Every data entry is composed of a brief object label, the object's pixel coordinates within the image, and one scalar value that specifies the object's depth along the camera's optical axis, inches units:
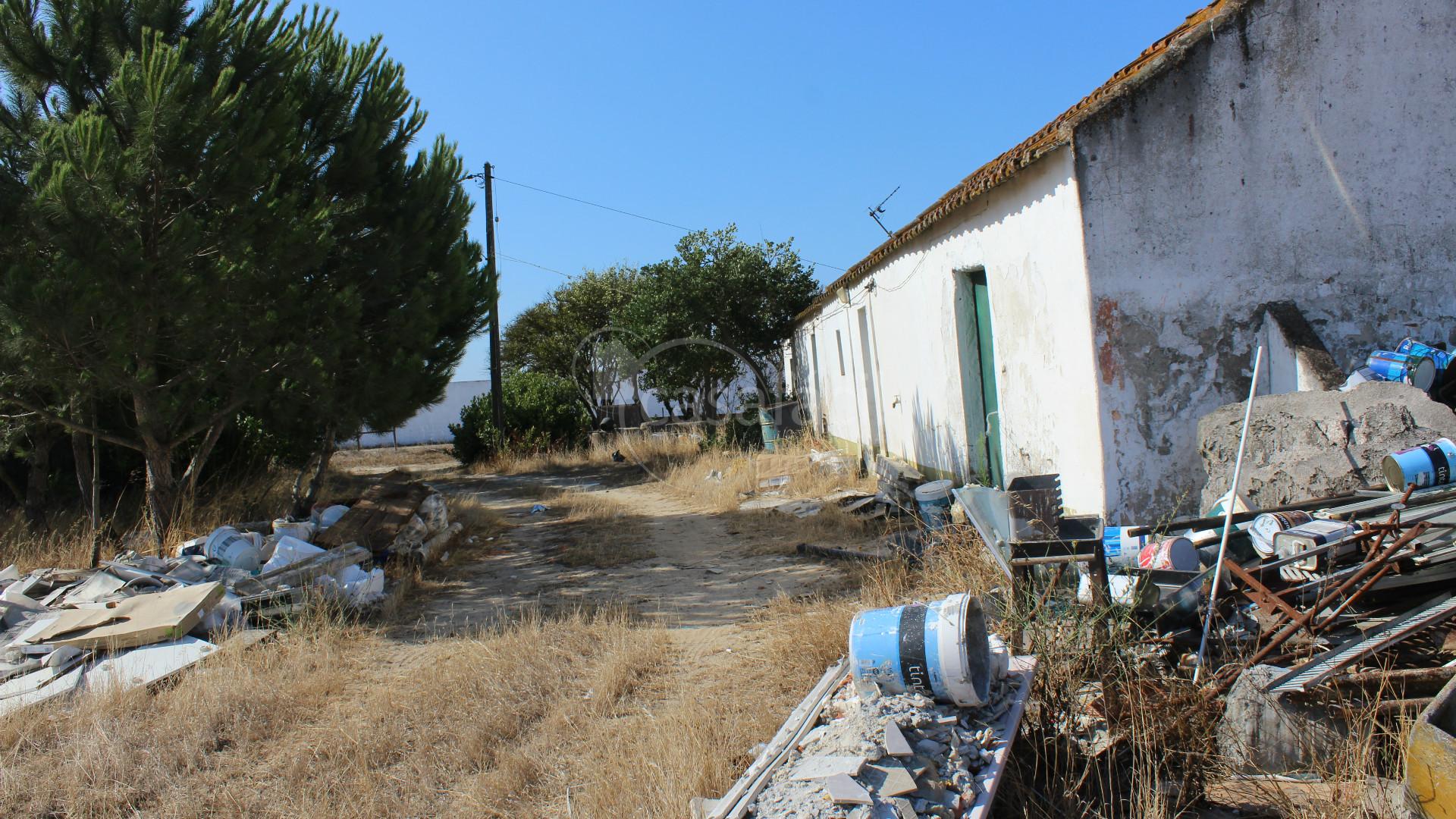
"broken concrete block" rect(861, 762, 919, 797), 109.0
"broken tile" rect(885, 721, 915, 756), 115.3
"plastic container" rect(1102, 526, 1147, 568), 190.9
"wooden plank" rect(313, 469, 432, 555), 316.5
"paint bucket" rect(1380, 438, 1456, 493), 177.2
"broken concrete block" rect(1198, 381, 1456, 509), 193.2
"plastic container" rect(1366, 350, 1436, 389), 216.2
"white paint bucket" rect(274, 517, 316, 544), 317.6
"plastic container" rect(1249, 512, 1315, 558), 164.7
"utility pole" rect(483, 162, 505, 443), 722.2
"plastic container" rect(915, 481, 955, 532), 284.8
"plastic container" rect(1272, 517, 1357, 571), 153.6
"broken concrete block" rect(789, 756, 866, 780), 113.2
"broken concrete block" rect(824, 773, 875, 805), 106.5
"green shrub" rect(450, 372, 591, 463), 730.2
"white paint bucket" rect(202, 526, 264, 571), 287.6
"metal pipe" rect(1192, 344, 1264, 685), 145.0
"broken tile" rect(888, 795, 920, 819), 106.1
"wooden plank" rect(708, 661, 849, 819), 114.8
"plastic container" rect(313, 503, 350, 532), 343.9
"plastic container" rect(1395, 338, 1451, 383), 219.5
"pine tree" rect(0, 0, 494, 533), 249.8
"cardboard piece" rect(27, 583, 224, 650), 214.8
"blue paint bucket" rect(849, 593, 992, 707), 128.1
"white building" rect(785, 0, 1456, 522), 224.5
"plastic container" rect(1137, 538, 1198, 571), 174.2
